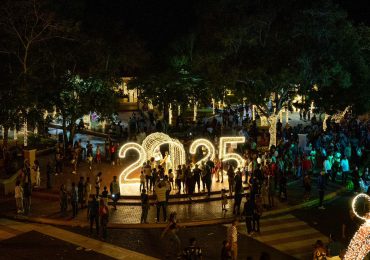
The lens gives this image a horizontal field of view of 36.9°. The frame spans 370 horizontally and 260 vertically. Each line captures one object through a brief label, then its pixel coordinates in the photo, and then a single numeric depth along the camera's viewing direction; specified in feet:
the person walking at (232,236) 49.47
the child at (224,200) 66.70
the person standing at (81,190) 70.23
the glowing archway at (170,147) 83.61
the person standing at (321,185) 70.08
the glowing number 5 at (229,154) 85.92
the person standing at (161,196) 64.85
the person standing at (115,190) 70.28
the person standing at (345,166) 81.88
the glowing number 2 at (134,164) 81.05
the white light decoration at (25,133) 107.76
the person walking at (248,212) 59.21
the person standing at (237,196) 67.72
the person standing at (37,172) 81.51
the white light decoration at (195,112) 160.76
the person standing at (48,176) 80.82
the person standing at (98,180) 69.65
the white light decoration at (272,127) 102.94
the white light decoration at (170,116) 157.87
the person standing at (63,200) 67.77
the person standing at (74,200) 66.49
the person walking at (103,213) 58.65
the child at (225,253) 45.14
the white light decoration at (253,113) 153.38
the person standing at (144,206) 62.69
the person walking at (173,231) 50.88
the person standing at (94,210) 60.44
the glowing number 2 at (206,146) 83.46
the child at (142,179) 72.69
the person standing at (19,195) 68.28
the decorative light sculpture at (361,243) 40.19
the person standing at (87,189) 71.20
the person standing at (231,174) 75.10
